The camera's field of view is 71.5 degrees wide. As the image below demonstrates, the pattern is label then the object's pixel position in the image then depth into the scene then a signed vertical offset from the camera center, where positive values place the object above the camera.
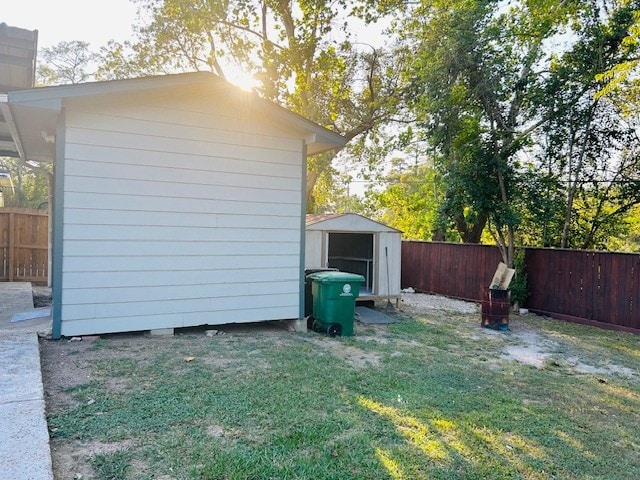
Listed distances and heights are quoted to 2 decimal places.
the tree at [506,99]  8.56 +2.97
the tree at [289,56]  12.59 +5.58
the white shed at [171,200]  5.02 +0.50
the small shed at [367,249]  8.77 -0.12
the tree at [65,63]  22.00 +8.80
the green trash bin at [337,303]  6.30 -0.86
